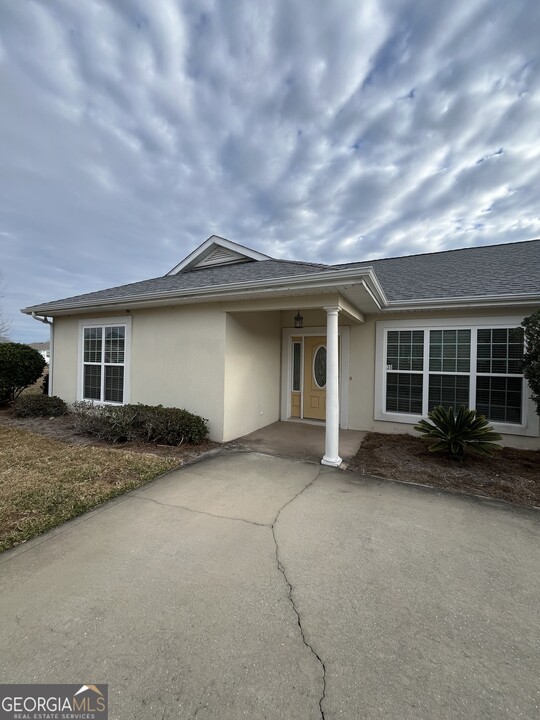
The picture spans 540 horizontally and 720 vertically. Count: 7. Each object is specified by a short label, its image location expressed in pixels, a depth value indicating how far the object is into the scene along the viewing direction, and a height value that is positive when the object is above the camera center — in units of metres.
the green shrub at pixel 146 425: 6.04 -1.37
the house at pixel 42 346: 43.21 +1.41
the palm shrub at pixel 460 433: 5.07 -1.17
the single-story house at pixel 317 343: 5.77 +0.41
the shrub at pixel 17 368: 9.80 -0.42
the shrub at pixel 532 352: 4.96 +0.22
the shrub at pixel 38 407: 8.48 -1.44
